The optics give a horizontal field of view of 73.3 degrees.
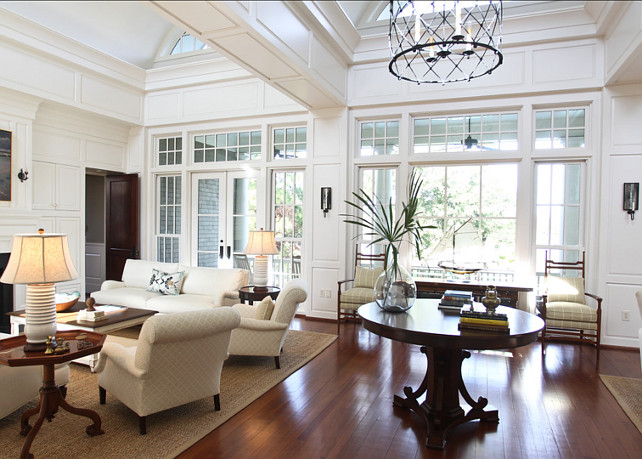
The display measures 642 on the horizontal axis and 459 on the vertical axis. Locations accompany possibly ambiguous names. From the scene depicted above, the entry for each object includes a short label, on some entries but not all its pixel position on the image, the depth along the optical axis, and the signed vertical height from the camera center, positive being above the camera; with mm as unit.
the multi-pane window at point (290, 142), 6316 +1211
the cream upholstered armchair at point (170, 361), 2576 -892
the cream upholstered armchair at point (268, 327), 3820 -919
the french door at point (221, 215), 6652 +125
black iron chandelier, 5215 +2171
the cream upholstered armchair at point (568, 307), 4457 -844
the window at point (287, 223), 6359 +10
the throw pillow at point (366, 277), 5539 -671
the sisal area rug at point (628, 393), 3079 -1329
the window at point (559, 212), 5168 +186
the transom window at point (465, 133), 5383 +1199
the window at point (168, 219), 7113 +55
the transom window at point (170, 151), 7094 +1190
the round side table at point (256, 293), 4688 -760
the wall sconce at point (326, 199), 5961 +349
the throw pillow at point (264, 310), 3898 -783
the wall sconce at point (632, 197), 4777 +346
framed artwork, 5215 +667
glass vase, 3113 -472
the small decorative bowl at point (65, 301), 4391 -829
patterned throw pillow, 5316 -754
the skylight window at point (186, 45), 6936 +2890
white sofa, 4953 -854
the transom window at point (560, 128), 5137 +1189
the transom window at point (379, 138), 5871 +1203
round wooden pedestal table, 2506 -694
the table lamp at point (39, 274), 2506 -315
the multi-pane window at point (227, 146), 6609 +1201
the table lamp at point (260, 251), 5059 -323
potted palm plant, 3111 -465
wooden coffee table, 3854 -931
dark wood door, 7096 +8
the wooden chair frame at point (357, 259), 5773 -461
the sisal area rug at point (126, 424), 2500 -1319
